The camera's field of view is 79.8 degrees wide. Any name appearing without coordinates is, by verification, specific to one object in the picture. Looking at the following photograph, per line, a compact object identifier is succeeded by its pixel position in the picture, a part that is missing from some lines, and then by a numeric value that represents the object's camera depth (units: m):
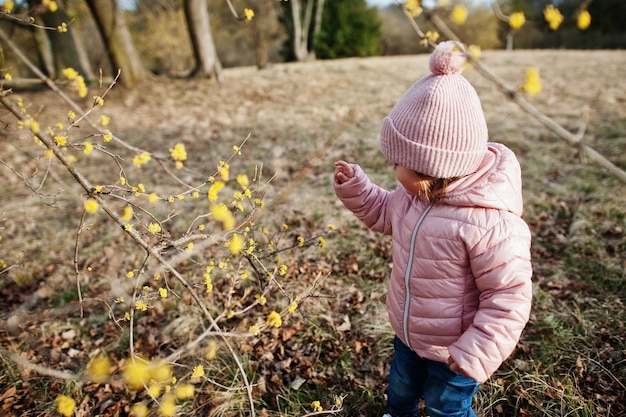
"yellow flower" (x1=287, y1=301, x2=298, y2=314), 1.79
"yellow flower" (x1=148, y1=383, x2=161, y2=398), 1.63
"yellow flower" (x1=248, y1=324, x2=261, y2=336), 1.50
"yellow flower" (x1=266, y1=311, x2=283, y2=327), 1.52
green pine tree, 17.42
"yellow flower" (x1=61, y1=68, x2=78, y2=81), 1.70
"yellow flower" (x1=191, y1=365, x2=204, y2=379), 1.76
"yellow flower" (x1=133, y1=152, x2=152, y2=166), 1.56
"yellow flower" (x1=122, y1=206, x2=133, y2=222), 1.44
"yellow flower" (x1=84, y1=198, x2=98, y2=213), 1.39
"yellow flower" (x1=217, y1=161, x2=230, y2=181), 1.57
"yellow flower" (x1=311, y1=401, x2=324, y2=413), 2.05
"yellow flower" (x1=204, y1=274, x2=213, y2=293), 1.90
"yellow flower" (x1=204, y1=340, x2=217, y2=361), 1.51
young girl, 1.46
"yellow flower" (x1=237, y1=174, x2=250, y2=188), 1.57
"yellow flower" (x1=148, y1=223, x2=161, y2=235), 1.76
